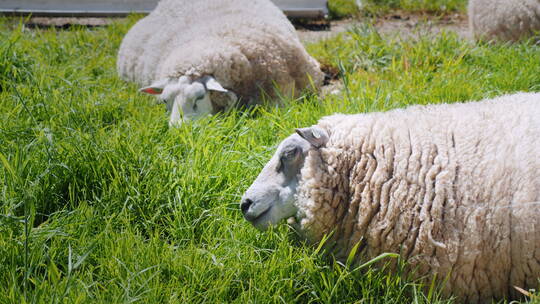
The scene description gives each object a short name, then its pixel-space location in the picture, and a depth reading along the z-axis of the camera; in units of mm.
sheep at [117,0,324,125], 4344
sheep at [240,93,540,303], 2320
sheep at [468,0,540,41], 5168
